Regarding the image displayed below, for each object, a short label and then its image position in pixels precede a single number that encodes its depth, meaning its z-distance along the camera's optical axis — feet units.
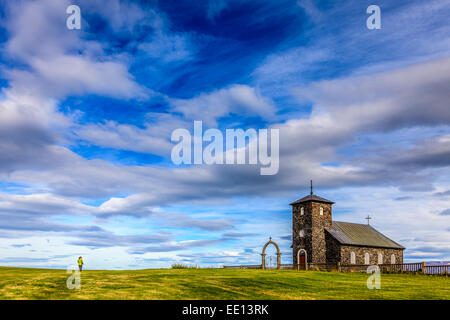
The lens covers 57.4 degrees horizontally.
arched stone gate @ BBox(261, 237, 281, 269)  149.18
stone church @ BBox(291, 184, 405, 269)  171.94
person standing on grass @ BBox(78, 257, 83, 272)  98.43
